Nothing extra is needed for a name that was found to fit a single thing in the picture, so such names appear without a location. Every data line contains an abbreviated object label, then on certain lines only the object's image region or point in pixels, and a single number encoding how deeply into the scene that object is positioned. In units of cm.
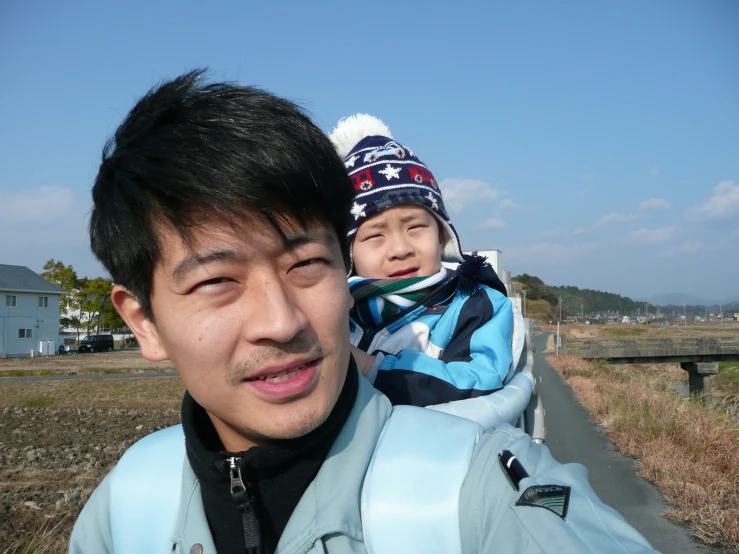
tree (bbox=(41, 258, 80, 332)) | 4441
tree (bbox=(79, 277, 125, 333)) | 4400
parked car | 4269
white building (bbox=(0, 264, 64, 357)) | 3991
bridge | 2470
